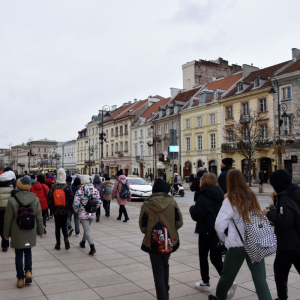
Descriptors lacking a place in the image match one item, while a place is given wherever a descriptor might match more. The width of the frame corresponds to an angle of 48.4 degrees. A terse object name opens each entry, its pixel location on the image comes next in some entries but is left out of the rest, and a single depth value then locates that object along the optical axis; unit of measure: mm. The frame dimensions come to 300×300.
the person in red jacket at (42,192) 9445
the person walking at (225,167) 6781
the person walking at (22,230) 5168
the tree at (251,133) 34544
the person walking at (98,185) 12273
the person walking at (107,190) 13351
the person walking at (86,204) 7285
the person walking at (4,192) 7355
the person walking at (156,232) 4168
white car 20244
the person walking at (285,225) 3932
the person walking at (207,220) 4883
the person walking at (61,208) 7757
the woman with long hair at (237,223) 3865
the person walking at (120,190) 12445
